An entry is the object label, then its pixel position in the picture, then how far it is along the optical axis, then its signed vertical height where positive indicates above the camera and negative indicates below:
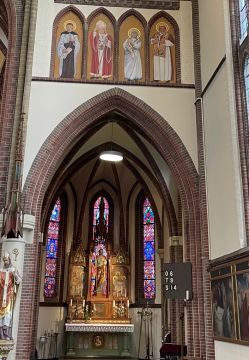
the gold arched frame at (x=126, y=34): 13.31 +8.04
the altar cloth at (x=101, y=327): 17.62 -0.32
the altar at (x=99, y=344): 18.27 -0.97
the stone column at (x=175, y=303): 15.18 +0.52
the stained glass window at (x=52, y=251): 19.14 +2.75
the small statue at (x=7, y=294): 9.68 +0.48
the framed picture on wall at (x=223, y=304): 9.21 +0.31
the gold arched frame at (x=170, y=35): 13.31 +7.83
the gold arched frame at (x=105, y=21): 13.38 +8.25
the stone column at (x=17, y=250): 10.66 +1.54
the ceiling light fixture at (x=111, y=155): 14.97 +5.06
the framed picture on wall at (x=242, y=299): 8.45 +0.38
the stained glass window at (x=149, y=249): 19.36 +2.89
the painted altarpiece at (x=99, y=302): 18.09 +0.66
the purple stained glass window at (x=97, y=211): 21.14 +4.75
